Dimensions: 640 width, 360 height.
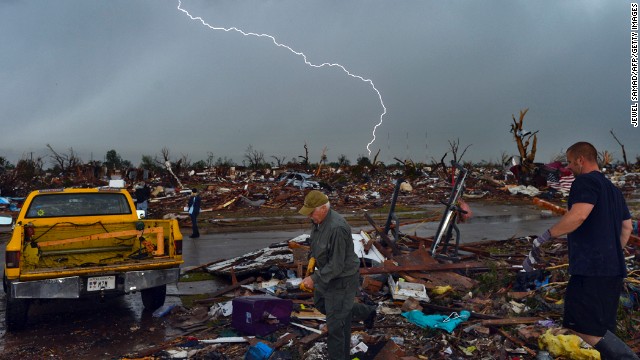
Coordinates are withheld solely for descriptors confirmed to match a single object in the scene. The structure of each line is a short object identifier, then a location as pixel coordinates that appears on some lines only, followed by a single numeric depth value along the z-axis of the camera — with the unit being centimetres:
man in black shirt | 419
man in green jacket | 484
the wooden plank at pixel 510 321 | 618
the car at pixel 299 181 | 3138
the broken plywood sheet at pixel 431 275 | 786
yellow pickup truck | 632
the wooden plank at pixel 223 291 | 794
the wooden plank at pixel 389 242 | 934
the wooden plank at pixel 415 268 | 808
